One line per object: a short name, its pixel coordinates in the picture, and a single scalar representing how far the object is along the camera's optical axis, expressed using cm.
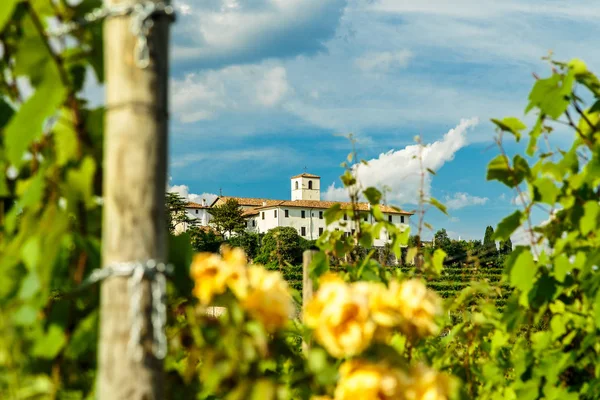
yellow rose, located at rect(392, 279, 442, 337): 221
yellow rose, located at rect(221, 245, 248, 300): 216
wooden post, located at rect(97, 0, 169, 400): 205
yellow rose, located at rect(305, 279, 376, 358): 208
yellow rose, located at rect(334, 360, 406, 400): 207
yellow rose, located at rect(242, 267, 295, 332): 214
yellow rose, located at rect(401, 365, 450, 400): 210
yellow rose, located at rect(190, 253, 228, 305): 217
